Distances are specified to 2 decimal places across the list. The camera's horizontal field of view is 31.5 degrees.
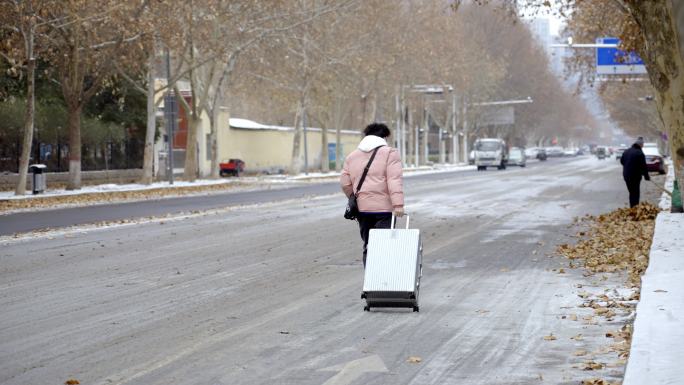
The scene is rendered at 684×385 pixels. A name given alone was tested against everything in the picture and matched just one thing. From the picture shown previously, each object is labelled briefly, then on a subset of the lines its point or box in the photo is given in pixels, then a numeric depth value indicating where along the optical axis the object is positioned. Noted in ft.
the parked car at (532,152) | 474.08
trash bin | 140.36
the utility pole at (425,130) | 346.74
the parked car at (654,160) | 213.46
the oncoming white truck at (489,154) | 289.74
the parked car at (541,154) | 463.42
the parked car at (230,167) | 244.83
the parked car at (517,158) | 330.95
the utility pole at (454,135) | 361.10
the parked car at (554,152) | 582.76
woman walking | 38.27
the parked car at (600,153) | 471.62
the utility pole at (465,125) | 377.15
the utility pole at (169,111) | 165.16
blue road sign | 178.09
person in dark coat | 88.33
